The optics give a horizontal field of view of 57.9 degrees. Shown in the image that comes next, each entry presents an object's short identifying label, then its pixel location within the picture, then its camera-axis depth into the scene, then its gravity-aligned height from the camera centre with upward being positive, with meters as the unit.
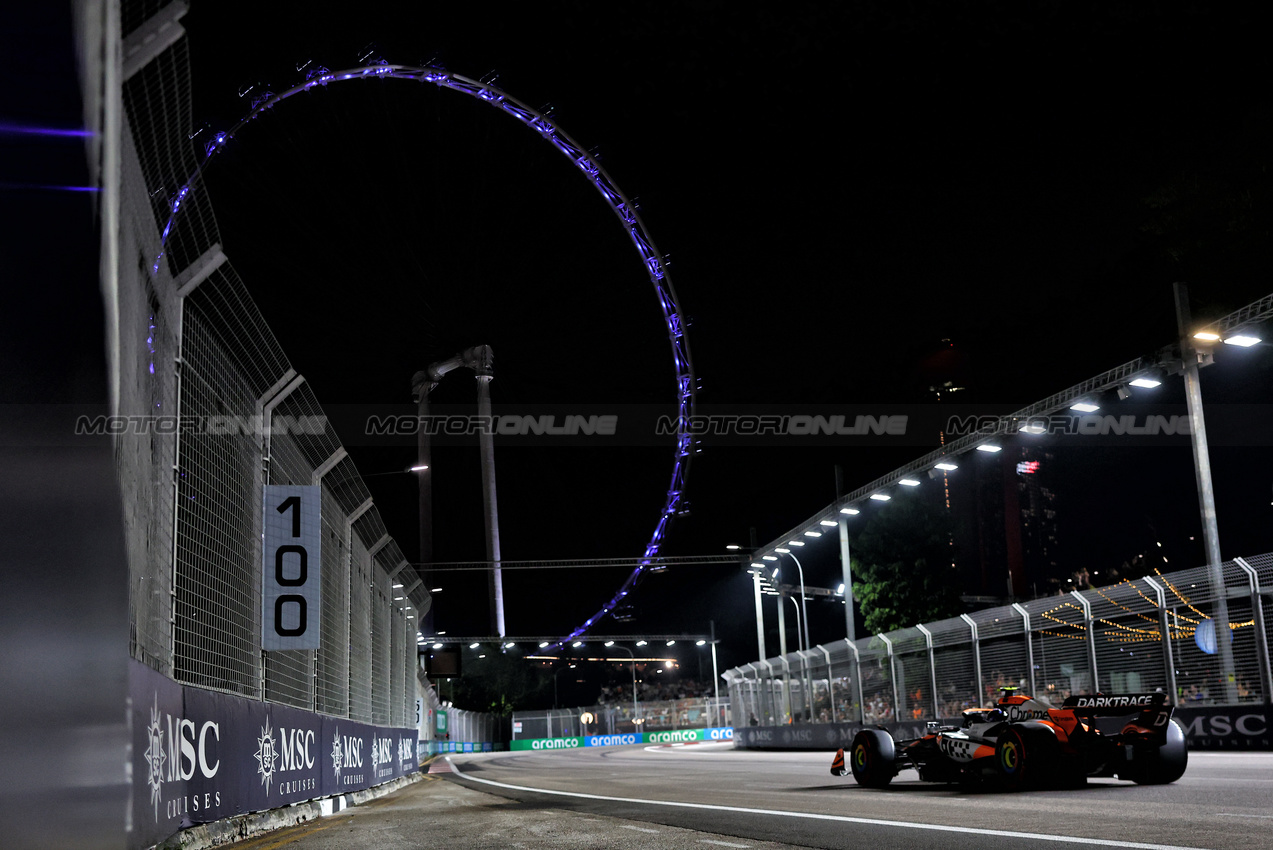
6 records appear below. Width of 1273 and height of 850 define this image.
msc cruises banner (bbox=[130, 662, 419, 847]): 5.48 -0.66
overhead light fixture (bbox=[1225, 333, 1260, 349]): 21.33 +4.83
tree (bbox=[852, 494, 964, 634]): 45.62 +2.15
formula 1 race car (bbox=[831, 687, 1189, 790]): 10.97 -1.26
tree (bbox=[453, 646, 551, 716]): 104.25 -3.75
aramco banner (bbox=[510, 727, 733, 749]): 76.38 -6.86
